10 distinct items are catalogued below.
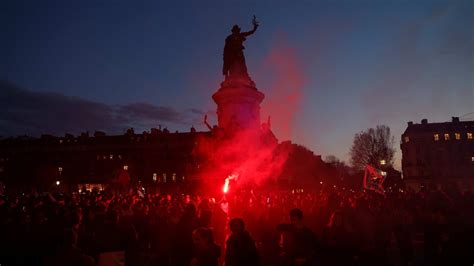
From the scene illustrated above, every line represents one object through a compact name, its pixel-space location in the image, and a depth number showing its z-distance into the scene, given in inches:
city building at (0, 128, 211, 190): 3393.2
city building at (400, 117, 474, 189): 3479.3
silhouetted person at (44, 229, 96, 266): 197.6
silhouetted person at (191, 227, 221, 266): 250.2
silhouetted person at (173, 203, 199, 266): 353.1
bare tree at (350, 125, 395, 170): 2888.8
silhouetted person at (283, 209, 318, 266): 265.6
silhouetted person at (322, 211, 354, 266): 276.5
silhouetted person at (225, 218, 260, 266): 260.8
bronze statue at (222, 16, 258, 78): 1125.7
